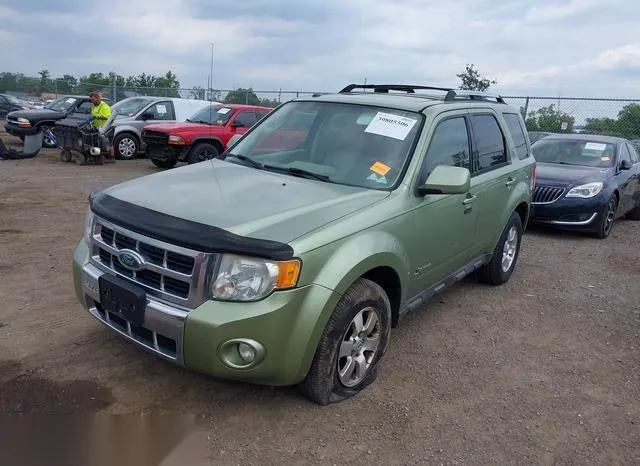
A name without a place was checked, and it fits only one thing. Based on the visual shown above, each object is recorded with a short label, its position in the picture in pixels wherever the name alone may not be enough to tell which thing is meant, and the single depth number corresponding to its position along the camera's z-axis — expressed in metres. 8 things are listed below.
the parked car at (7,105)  24.19
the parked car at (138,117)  14.58
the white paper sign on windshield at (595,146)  9.13
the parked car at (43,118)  15.47
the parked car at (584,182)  8.15
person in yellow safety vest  13.69
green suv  2.81
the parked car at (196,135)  12.36
